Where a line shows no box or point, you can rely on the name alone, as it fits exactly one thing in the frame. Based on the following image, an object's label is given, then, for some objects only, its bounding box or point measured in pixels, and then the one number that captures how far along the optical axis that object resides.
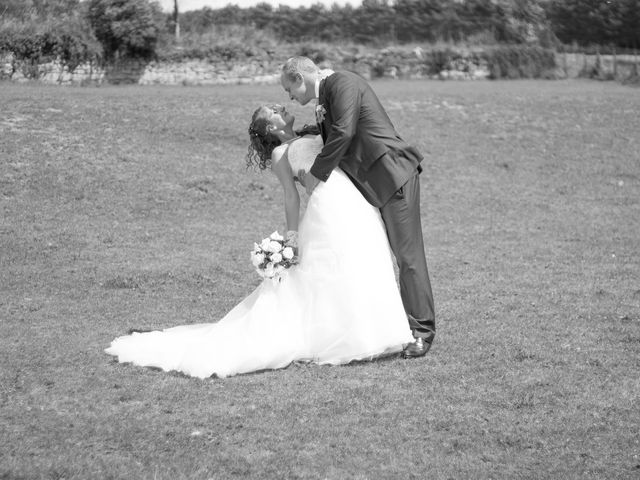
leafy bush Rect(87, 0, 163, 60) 27.64
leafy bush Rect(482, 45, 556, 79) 32.62
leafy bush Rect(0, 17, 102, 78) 25.41
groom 6.92
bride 6.65
